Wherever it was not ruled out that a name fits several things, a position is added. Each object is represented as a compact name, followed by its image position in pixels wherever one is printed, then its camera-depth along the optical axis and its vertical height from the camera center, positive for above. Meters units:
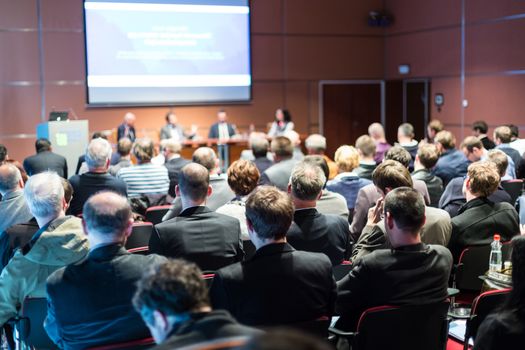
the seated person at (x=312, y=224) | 3.65 -0.58
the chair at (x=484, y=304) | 3.01 -0.86
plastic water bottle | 3.70 -0.76
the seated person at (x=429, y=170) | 5.63 -0.44
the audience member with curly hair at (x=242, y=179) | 4.53 -0.39
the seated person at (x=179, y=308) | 1.79 -0.54
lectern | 9.84 -0.17
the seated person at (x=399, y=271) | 2.90 -0.68
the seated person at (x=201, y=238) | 3.56 -0.63
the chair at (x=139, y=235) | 4.55 -0.78
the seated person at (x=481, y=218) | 4.14 -0.62
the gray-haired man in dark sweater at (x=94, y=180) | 5.52 -0.47
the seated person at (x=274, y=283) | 2.68 -0.67
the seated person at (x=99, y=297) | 2.66 -0.71
